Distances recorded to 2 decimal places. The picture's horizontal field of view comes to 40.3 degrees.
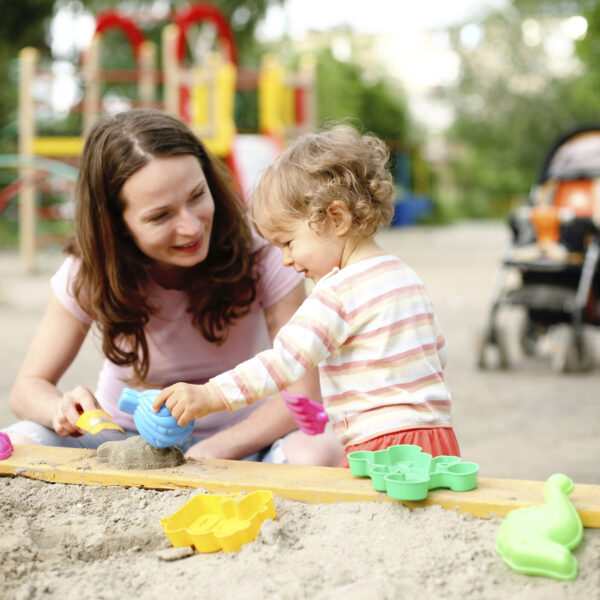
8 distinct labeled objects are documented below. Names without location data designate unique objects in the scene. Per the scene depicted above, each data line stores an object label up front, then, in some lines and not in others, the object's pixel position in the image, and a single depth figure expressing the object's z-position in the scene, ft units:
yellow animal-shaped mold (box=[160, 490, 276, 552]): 5.06
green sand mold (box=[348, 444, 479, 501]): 5.16
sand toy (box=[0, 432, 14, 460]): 6.47
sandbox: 4.51
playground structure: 30.73
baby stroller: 16.01
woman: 6.68
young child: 5.84
